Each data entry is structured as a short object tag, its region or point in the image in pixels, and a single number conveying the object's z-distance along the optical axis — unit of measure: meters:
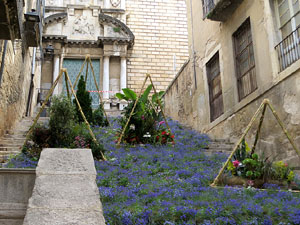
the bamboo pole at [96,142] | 7.29
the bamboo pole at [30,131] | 7.49
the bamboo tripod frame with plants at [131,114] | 8.70
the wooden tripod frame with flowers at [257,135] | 5.51
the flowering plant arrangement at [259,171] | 5.74
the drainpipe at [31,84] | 14.30
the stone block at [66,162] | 3.93
